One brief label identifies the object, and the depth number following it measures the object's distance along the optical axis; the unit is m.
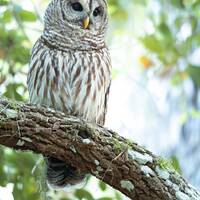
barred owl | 7.57
